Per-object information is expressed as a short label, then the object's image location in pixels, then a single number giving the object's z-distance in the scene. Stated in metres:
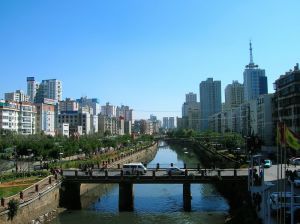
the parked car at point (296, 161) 44.00
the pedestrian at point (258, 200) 25.46
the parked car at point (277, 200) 21.76
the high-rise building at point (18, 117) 116.38
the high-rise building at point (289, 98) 61.97
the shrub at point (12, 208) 26.44
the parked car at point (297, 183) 29.60
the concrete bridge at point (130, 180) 34.77
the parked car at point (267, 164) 43.43
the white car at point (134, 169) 36.79
